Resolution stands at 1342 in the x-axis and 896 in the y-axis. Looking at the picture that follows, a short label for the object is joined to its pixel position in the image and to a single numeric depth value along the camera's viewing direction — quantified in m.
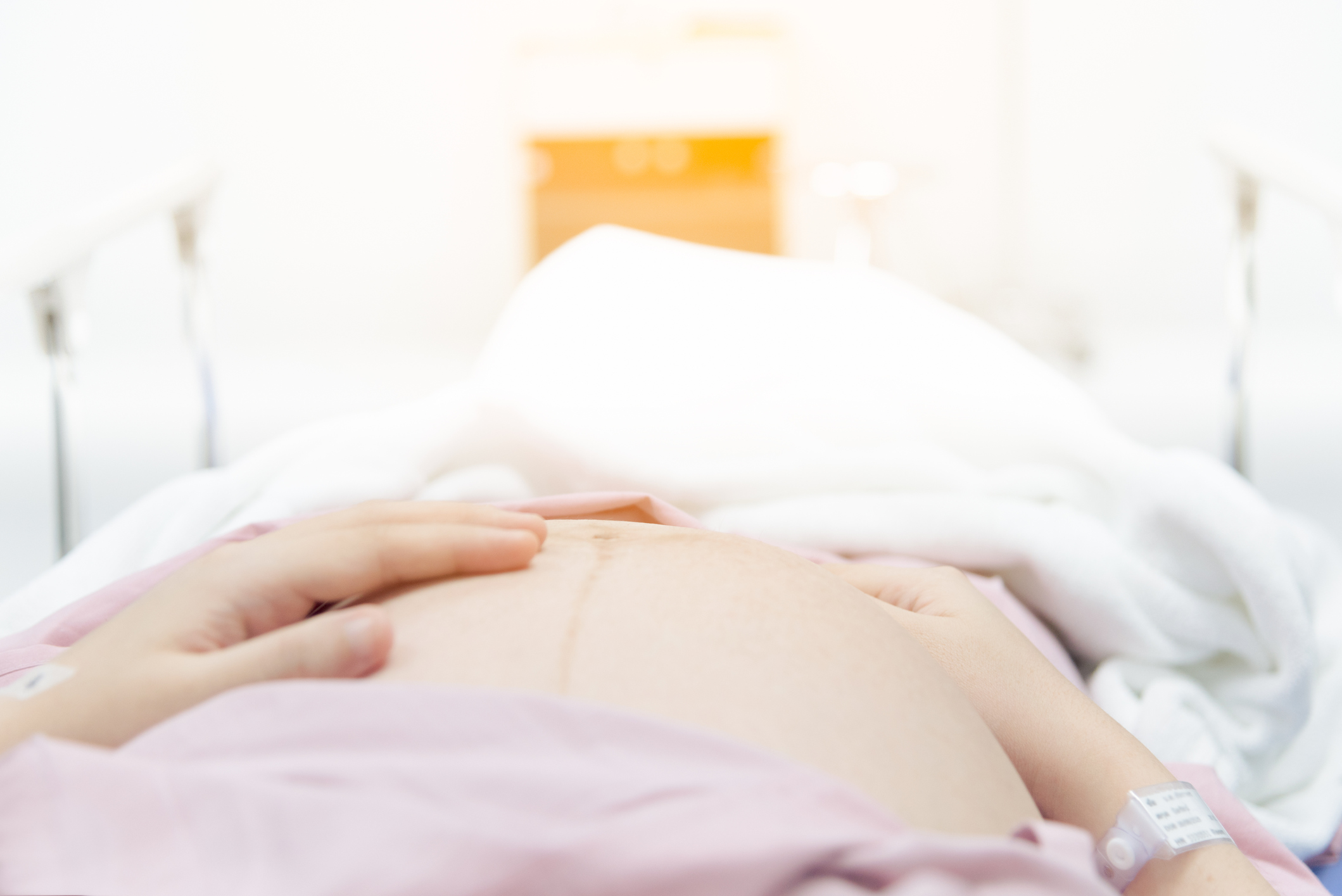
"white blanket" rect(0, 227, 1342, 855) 0.63
